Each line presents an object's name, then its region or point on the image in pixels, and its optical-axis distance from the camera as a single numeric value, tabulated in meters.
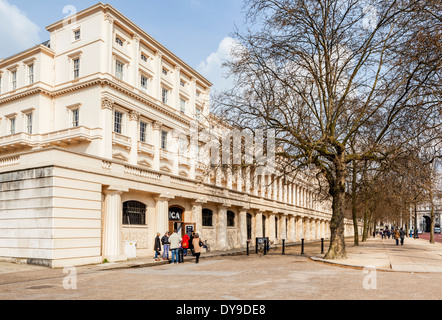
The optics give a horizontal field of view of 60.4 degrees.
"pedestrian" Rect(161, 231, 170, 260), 20.50
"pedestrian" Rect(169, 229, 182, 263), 18.86
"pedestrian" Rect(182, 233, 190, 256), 21.27
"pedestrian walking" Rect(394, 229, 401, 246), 35.83
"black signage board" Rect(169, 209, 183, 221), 25.02
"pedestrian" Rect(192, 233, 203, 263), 18.88
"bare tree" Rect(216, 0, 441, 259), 18.12
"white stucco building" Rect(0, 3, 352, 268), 16.75
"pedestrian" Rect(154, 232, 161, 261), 20.16
